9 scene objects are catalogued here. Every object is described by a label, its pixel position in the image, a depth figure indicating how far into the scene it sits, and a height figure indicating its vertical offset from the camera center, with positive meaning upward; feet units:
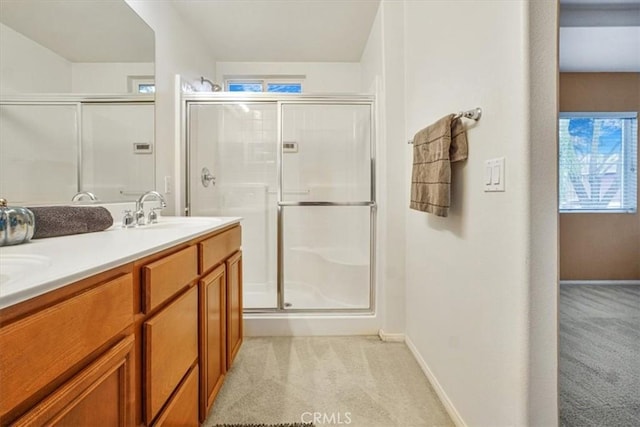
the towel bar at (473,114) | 3.95 +1.31
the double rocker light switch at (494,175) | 3.49 +0.44
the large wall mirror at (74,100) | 3.68 +1.66
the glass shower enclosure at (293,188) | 8.25 +0.74
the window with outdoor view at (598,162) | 11.96 +1.98
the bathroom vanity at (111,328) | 1.62 -0.88
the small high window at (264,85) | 11.84 +4.97
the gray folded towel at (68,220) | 3.46 -0.12
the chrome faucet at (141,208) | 5.25 +0.05
